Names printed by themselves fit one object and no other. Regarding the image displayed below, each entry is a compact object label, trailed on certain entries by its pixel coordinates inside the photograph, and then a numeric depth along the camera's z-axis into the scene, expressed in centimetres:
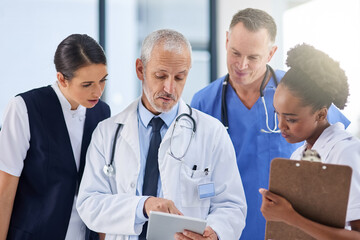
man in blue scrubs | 215
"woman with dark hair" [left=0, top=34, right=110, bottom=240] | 178
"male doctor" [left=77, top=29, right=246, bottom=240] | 165
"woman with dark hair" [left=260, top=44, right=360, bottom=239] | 130
